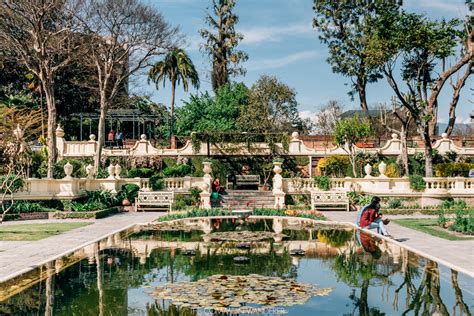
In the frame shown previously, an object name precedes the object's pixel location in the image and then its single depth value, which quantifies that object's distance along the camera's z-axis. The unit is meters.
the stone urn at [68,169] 24.56
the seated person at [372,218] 16.11
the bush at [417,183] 26.28
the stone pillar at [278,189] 27.38
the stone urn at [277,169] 28.42
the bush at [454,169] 32.38
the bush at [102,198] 25.36
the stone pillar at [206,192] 26.44
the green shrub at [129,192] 27.12
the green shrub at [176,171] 34.20
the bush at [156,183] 28.69
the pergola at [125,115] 40.80
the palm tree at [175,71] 46.00
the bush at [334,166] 34.25
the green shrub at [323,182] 27.95
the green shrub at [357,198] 26.09
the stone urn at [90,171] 27.50
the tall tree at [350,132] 30.38
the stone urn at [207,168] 28.34
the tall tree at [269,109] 44.00
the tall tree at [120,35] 30.39
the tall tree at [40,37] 25.97
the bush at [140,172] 33.28
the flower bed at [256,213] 21.55
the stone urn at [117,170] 28.60
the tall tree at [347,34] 40.22
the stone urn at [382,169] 27.05
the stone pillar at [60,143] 37.00
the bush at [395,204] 25.19
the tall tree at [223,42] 46.97
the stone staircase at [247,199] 27.50
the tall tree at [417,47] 28.00
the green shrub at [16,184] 21.70
